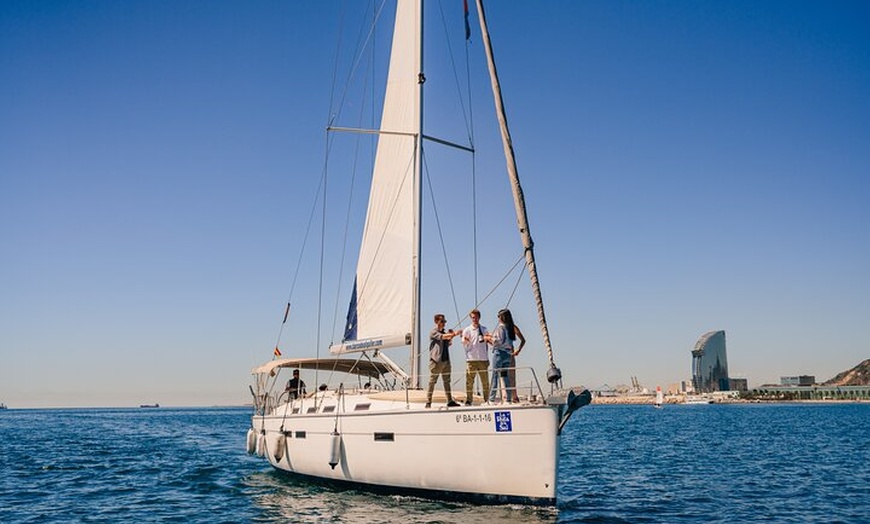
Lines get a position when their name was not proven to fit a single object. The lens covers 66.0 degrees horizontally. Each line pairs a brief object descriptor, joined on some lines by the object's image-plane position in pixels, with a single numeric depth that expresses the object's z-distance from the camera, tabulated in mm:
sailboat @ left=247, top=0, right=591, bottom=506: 12852
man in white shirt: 14594
